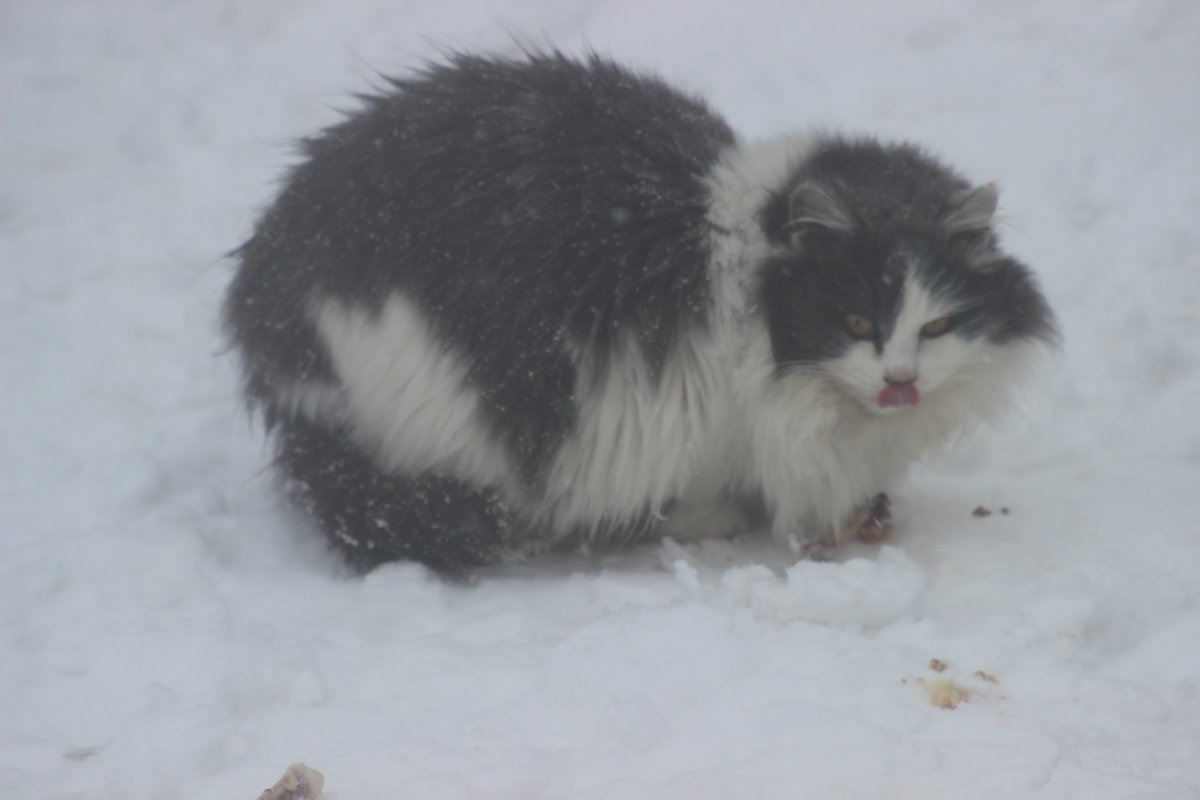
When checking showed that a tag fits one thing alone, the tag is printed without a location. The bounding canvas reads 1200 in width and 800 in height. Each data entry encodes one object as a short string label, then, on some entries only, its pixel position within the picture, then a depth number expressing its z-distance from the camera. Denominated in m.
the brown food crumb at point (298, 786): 3.64
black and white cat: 5.14
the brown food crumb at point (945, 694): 4.20
